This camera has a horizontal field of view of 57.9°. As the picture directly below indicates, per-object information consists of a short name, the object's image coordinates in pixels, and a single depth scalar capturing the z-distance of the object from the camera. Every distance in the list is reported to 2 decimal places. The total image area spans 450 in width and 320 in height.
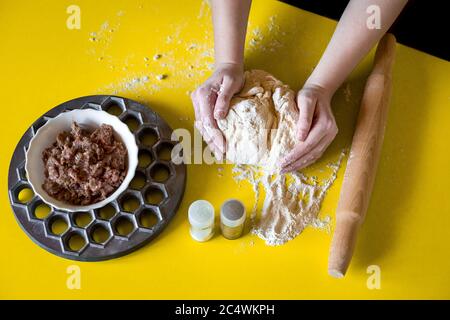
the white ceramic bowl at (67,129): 0.96
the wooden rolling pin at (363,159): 0.94
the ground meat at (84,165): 0.98
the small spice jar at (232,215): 0.91
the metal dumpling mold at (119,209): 0.97
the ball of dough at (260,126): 1.01
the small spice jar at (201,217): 0.92
